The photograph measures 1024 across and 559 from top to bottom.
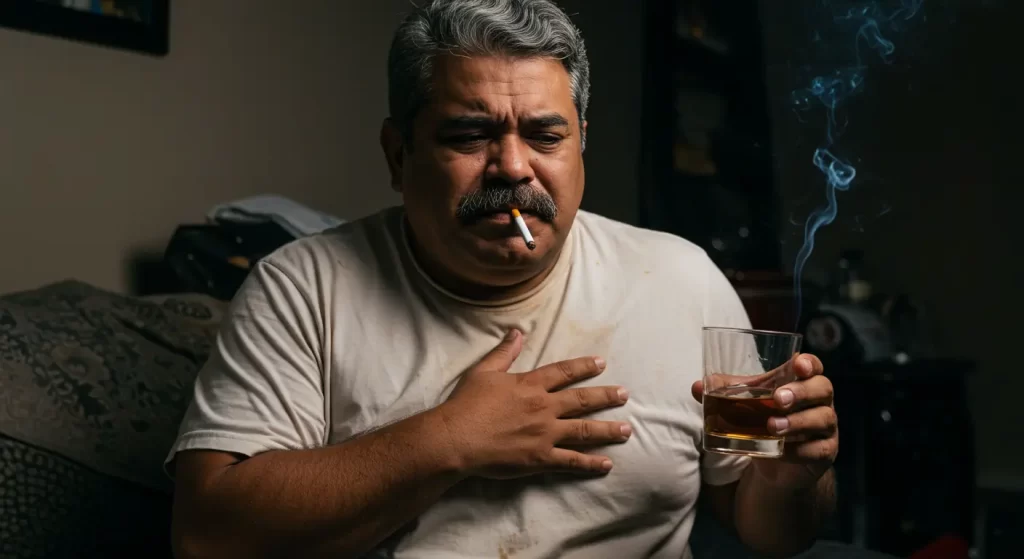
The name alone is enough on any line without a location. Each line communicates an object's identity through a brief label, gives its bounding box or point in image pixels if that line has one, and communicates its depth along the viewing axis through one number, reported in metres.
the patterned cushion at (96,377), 1.56
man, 1.26
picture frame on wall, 2.33
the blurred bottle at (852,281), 2.71
